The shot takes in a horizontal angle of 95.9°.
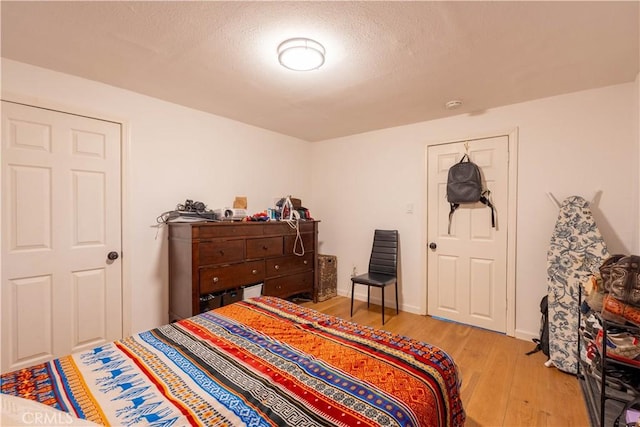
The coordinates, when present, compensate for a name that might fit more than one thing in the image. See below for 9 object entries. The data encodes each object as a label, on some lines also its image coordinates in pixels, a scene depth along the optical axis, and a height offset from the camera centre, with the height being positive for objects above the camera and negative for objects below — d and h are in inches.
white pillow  27.4 -20.7
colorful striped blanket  38.0 -26.7
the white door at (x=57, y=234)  82.8 -7.6
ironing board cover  88.4 -17.8
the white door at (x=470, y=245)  117.9 -14.7
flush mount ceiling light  71.3 +40.1
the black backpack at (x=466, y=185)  119.0 +10.9
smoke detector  109.5 +41.5
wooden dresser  104.2 -20.5
